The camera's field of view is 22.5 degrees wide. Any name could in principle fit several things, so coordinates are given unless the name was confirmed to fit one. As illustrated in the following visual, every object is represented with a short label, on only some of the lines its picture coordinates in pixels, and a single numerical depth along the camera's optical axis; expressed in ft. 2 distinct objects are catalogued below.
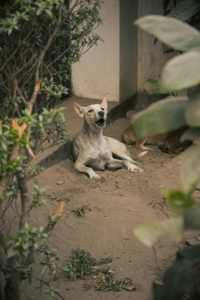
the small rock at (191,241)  14.63
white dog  21.70
